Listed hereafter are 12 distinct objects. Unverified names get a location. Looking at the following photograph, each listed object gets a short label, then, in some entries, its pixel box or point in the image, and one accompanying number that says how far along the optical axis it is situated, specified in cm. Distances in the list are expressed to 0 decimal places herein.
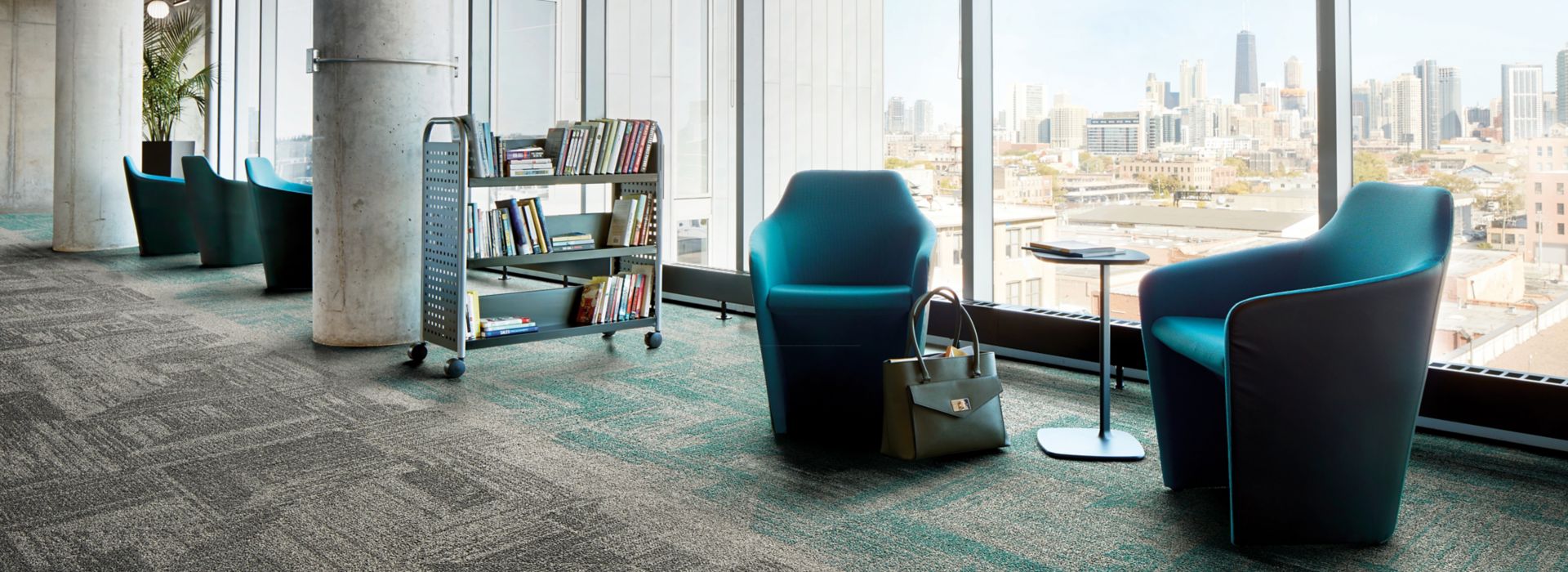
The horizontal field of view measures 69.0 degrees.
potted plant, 1066
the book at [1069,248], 333
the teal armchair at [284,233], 677
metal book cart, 453
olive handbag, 318
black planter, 1059
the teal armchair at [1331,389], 242
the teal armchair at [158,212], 851
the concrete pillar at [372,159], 487
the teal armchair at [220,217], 781
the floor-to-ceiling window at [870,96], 529
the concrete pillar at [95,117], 880
